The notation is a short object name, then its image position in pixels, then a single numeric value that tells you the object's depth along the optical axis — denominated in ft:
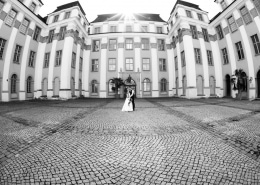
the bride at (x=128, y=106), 27.30
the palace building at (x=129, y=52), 50.96
